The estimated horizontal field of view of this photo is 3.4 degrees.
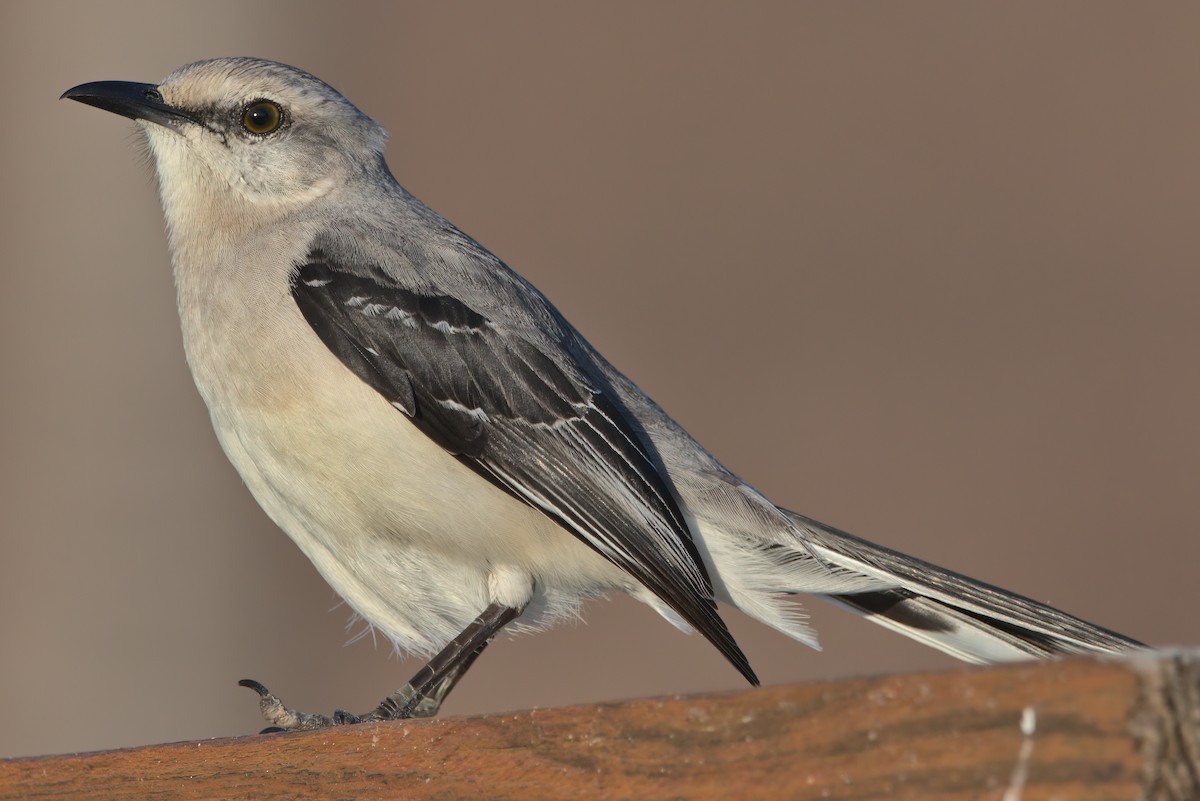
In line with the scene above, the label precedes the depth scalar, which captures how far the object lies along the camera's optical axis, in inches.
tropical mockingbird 144.7
